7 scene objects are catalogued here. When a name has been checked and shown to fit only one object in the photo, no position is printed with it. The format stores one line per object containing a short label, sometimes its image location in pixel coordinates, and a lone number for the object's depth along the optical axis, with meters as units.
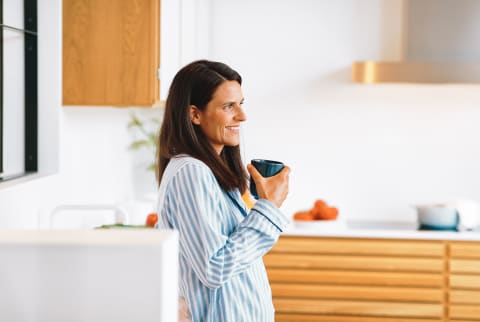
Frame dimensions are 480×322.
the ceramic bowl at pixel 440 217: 4.55
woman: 1.84
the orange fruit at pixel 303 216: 4.61
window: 2.87
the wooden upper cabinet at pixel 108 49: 3.17
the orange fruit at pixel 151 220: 3.53
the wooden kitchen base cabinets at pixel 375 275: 4.46
